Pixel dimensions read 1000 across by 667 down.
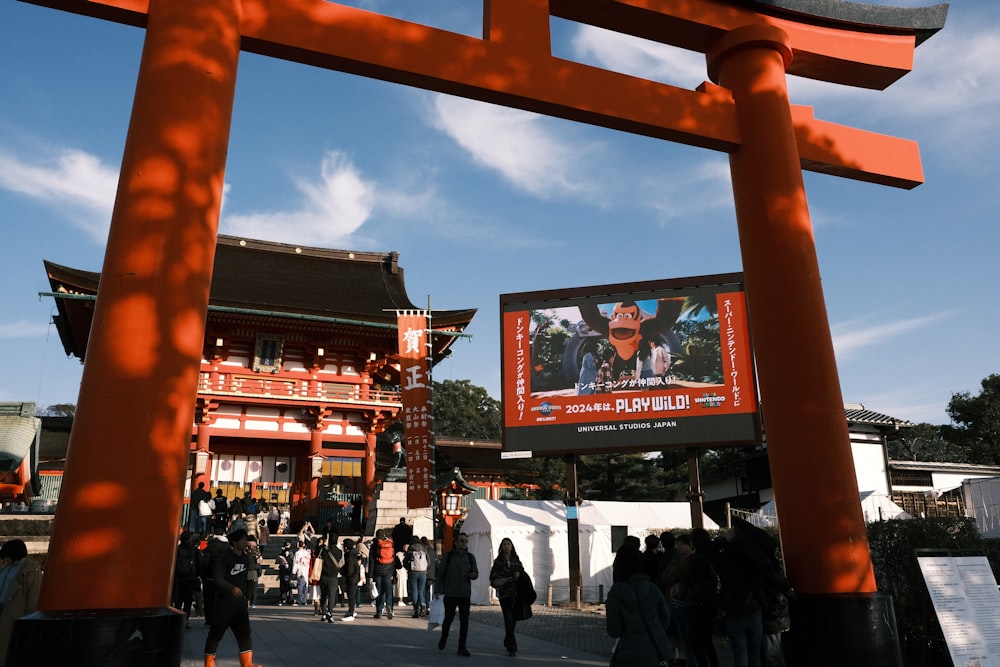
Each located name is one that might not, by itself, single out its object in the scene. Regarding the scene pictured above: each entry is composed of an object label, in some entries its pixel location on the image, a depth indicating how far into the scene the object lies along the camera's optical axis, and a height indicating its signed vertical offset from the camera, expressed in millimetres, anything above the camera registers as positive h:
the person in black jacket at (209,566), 9645 -37
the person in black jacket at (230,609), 6559 -402
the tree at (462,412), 59781 +12018
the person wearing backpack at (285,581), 15469 -381
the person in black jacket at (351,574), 12125 -199
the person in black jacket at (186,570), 10438 -101
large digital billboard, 16344 +4336
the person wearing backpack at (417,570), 13180 -153
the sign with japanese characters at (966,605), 5543 -372
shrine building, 24406 +5714
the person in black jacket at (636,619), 4594 -368
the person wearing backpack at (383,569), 12523 -123
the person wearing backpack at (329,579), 11562 -263
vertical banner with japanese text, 14672 +3237
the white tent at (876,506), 16531 +1172
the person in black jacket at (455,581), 8812 -237
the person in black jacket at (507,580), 8672 -227
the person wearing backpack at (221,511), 18734 +1345
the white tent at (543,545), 16688 +340
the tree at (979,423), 34844 +6407
